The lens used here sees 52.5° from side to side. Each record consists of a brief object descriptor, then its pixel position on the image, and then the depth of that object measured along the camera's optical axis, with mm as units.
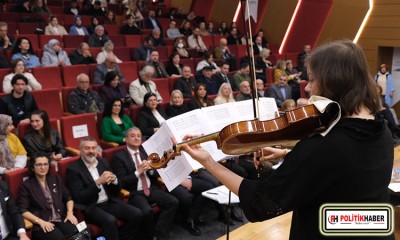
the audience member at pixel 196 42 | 5426
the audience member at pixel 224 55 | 5117
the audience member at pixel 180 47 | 4809
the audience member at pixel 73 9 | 5254
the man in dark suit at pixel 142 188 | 2227
